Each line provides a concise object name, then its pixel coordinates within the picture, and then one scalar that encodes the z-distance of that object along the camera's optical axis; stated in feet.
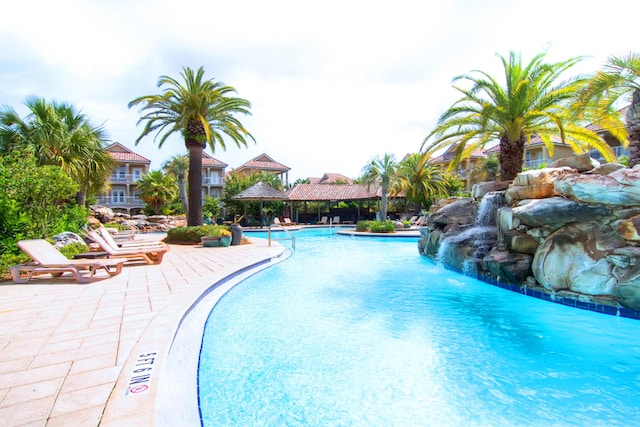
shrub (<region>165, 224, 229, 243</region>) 49.57
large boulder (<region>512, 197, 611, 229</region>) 22.35
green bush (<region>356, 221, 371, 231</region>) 77.00
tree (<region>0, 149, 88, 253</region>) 24.88
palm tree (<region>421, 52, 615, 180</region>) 36.11
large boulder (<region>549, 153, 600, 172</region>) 29.17
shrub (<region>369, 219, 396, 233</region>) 73.65
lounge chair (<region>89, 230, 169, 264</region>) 28.76
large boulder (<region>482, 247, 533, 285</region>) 25.71
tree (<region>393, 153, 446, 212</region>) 92.99
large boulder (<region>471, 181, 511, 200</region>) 37.22
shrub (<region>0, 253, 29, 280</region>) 23.44
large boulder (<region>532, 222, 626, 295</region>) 20.99
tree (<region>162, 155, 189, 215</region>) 101.55
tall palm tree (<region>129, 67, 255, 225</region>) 51.42
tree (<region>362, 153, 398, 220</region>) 79.46
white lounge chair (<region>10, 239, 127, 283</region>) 22.08
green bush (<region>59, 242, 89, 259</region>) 28.81
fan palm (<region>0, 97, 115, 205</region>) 43.55
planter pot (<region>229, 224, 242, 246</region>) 48.39
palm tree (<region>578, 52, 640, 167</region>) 29.94
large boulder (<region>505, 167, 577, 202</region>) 27.20
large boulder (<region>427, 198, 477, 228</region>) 39.88
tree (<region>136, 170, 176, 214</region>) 118.21
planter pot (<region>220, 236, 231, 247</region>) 45.96
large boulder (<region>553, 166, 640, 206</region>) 20.99
